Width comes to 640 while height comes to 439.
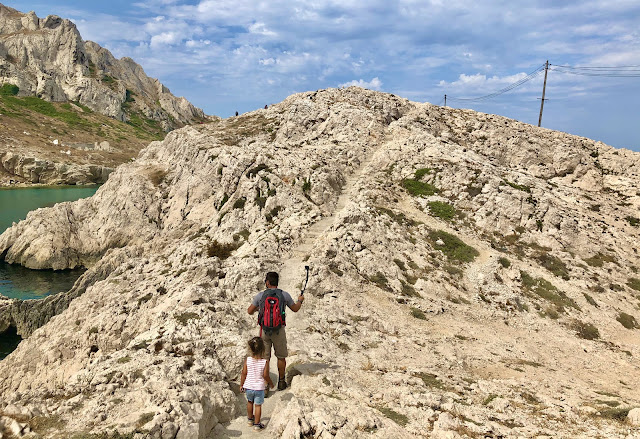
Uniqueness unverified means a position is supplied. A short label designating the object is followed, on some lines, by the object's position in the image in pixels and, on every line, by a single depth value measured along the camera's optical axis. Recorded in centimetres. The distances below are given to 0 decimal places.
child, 1070
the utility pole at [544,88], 6472
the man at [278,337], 1221
